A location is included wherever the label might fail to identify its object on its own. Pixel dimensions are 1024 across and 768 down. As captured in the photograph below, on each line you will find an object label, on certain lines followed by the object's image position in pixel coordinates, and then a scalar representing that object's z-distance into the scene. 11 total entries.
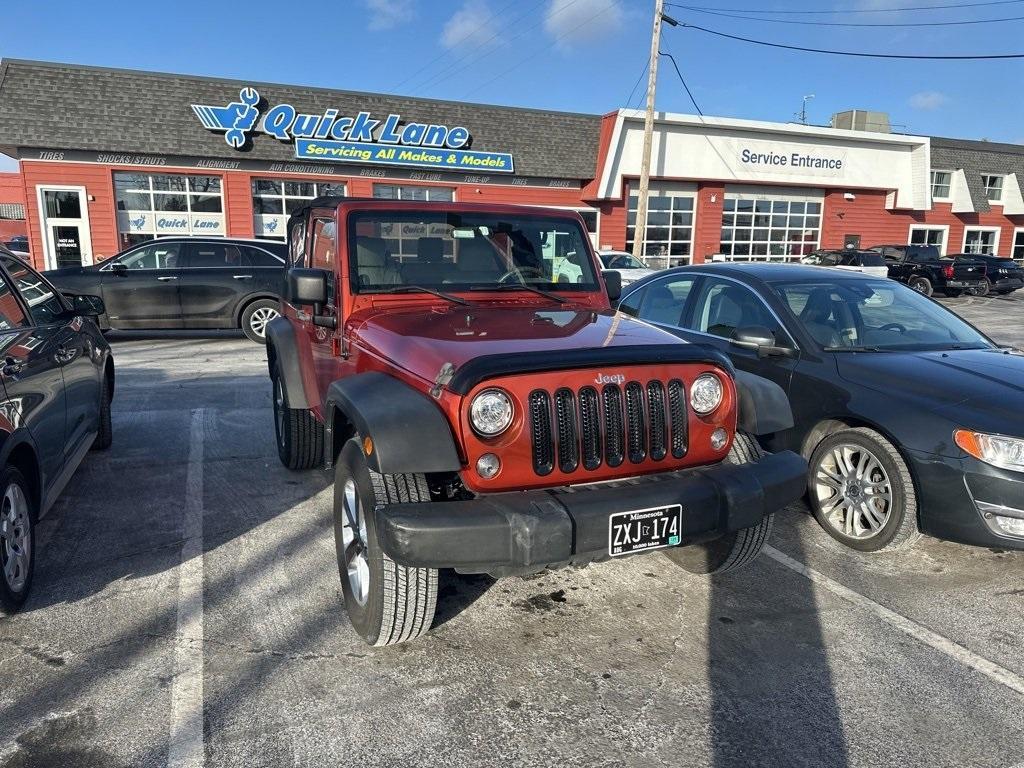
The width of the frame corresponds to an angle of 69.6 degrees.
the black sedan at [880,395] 3.77
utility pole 21.64
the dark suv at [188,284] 11.61
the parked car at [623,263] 17.72
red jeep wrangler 2.75
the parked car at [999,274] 24.25
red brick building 18.06
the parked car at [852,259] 22.09
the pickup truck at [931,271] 23.53
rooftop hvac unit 31.06
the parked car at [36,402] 3.41
